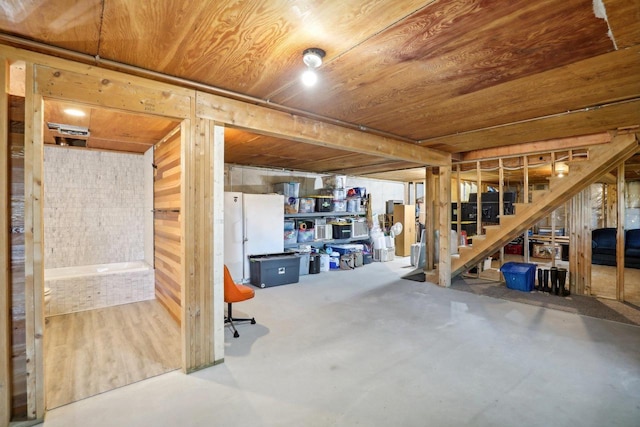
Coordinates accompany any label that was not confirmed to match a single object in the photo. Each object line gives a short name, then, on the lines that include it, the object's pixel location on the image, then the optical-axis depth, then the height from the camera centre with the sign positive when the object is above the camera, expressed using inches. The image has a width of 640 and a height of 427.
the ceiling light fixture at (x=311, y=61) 73.7 +38.5
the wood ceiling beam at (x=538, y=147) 164.1 +40.3
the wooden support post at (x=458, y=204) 227.2 +6.7
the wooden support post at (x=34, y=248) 73.7 -8.3
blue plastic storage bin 197.8 -42.5
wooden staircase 155.2 +8.3
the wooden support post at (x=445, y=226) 205.9 -9.2
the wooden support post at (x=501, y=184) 201.3 +19.8
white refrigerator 211.0 -10.7
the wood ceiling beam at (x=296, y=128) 103.3 +35.7
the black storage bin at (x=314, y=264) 250.5 -42.5
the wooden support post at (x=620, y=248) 174.4 -20.8
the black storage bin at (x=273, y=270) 209.6 -40.3
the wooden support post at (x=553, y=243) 198.3 -20.5
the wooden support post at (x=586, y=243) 184.5 -19.0
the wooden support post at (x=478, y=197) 212.4 +11.2
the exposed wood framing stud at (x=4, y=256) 70.9 -9.8
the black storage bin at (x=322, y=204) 268.1 +8.2
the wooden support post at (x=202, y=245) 97.6 -10.5
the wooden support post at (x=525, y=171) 194.1 +26.8
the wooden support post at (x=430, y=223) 254.5 -8.7
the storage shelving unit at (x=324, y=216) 253.3 -3.1
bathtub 151.3 -38.5
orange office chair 127.3 -34.1
